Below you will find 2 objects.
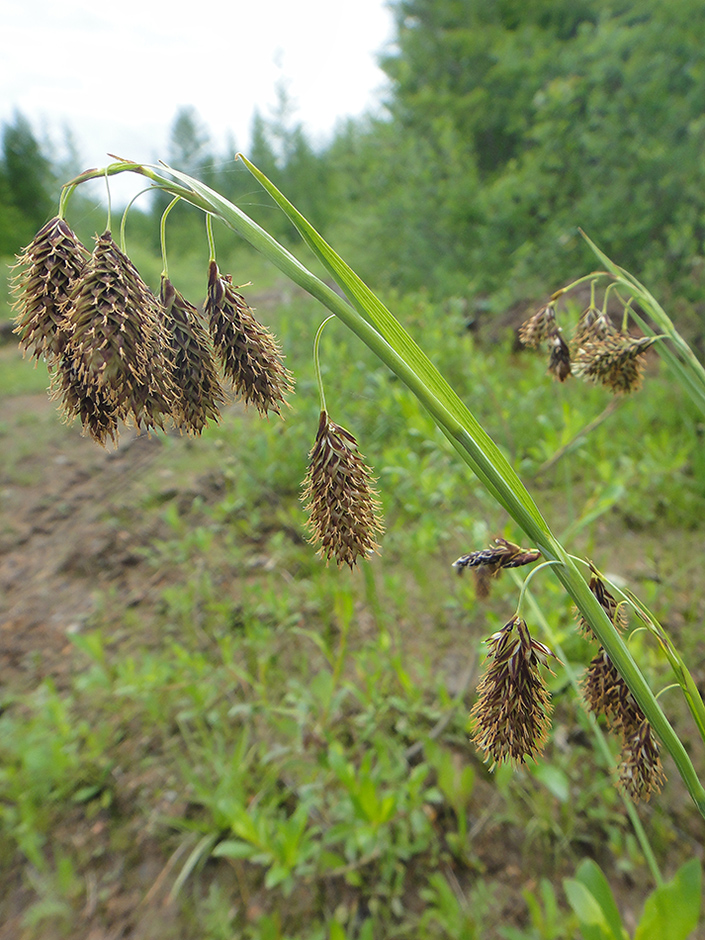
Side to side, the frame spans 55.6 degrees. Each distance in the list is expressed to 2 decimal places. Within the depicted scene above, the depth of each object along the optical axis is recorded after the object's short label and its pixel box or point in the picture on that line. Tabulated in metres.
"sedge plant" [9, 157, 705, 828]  0.09
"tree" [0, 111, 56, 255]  12.24
